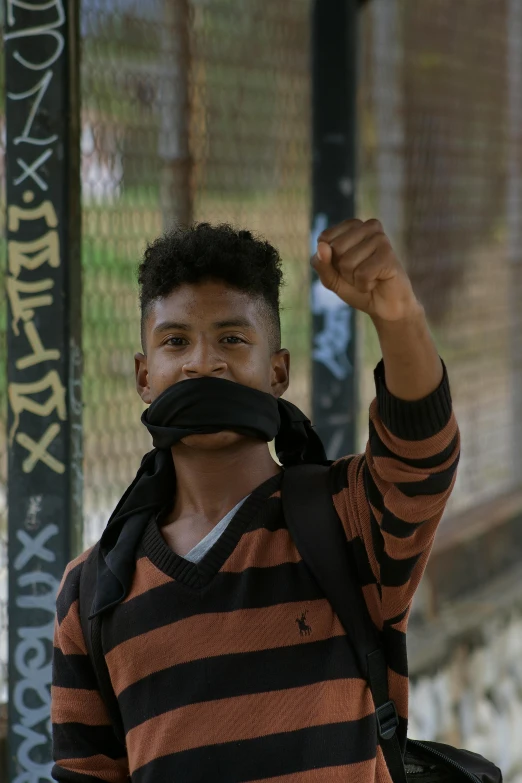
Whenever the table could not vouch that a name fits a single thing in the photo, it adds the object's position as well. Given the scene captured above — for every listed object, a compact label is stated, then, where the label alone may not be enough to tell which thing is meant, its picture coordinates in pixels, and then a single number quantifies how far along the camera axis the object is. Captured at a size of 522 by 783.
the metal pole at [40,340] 4.86
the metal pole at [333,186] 6.87
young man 3.27
